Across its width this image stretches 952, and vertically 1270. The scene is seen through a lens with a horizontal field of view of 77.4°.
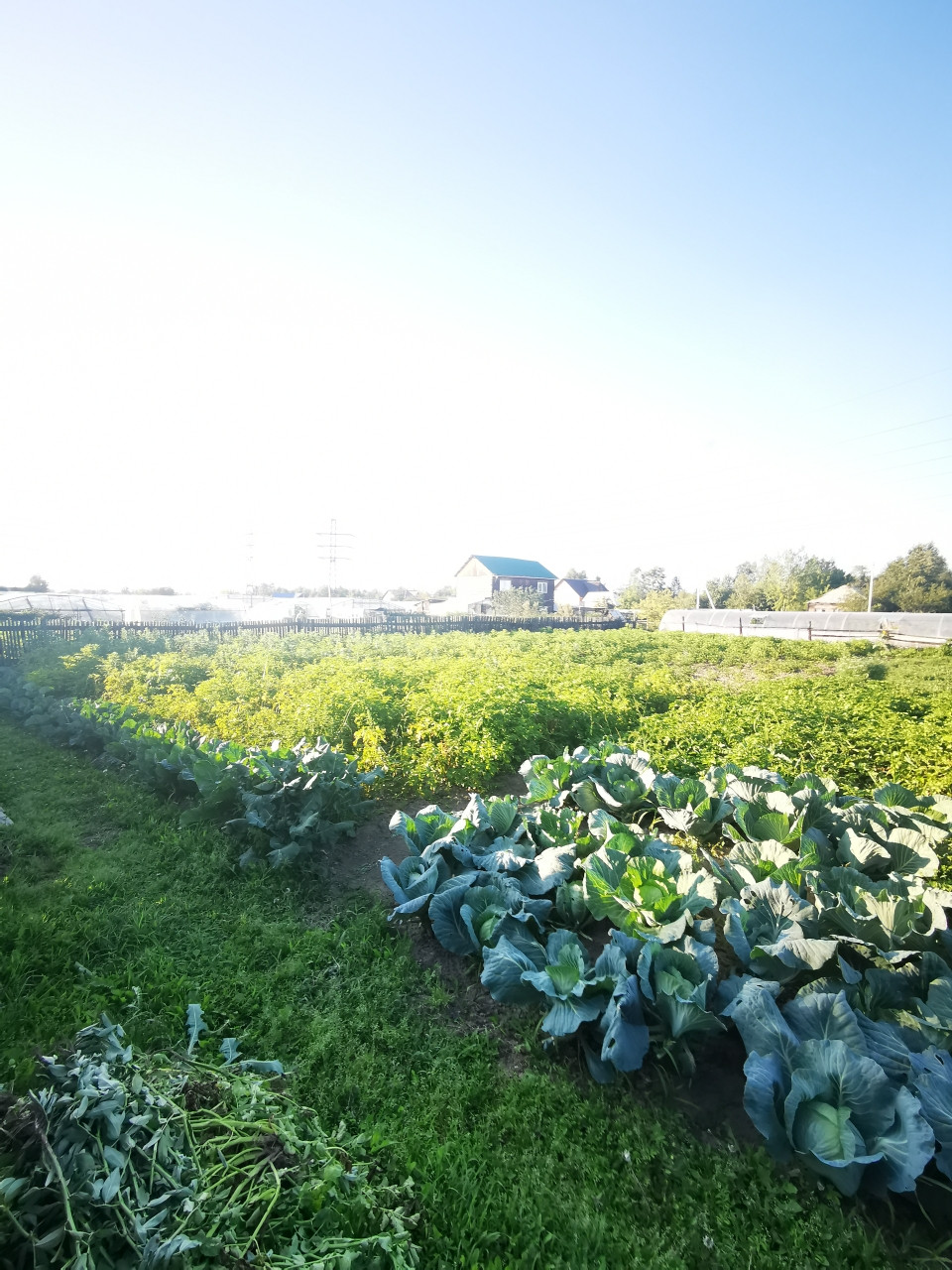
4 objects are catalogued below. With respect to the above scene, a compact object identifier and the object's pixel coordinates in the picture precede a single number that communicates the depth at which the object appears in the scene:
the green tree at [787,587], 46.78
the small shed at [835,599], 43.75
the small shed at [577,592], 70.88
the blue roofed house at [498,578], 65.38
